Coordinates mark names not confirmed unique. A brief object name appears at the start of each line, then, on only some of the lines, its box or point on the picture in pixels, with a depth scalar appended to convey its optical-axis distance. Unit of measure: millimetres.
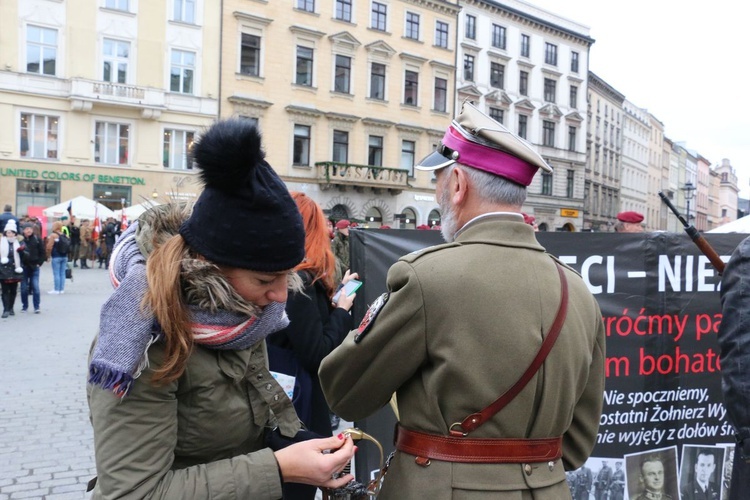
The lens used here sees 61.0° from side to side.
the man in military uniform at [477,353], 1766
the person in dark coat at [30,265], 12859
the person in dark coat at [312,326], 3232
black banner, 3885
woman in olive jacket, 1495
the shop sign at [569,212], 48750
